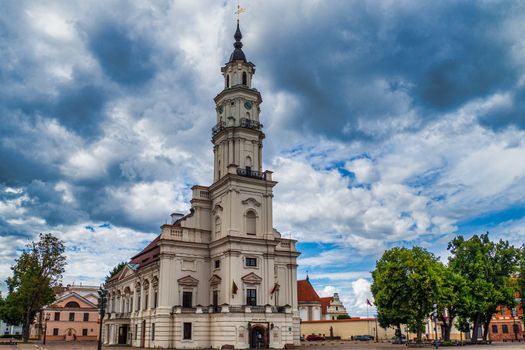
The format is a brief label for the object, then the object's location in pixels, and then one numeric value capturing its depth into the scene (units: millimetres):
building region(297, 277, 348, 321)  99625
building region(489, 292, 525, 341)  73812
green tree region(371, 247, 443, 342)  50625
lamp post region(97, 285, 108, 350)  29906
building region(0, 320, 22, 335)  131388
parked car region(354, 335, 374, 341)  77375
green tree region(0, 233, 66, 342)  68938
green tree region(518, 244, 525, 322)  60678
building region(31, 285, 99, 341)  92062
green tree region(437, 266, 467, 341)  53062
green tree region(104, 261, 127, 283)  97325
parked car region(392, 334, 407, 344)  64725
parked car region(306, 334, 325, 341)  80938
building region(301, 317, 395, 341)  80500
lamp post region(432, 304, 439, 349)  52881
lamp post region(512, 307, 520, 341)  71712
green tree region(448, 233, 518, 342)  56875
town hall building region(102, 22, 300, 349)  49969
